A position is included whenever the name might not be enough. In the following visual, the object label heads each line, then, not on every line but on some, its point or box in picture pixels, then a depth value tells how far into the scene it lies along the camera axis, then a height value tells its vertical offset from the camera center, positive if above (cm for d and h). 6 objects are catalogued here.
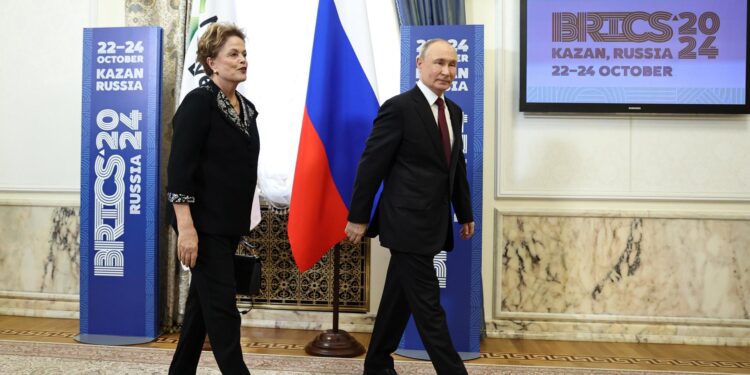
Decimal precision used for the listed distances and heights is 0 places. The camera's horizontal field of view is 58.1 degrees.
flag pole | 351 -80
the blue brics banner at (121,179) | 376 +4
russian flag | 344 +32
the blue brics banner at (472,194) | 356 -1
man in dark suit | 266 +3
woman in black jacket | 221 -1
